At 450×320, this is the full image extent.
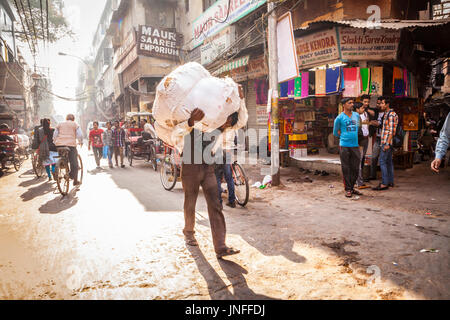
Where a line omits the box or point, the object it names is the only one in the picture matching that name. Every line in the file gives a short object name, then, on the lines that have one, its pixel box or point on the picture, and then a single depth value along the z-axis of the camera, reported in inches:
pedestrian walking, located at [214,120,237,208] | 223.0
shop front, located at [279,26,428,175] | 357.4
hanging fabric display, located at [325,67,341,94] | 359.6
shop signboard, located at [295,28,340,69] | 371.6
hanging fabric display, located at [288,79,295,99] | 399.5
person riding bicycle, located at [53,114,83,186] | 298.2
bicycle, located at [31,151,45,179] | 397.6
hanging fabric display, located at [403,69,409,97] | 372.5
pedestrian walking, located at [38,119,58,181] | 322.3
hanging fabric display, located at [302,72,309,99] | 385.8
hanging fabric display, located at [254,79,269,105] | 497.7
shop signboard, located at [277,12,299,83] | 287.0
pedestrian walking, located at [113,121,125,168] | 505.4
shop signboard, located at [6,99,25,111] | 999.0
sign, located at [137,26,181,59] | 799.1
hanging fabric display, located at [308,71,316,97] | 382.3
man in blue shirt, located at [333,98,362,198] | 248.5
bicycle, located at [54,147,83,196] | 276.2
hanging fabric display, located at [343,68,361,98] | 355.3
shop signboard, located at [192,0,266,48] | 516.7
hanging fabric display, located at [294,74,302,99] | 391.5
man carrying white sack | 136.6
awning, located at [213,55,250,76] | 473.1
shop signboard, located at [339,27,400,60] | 359.3
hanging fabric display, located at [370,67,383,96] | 354.6
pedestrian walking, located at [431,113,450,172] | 125.3
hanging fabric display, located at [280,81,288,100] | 412.5
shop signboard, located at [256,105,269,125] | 546.1
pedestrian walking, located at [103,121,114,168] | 509.4
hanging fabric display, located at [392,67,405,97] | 366.6
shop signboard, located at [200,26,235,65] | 581.4
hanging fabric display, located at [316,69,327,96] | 373.4
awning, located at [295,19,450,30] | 292.2
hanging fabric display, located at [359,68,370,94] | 354.3
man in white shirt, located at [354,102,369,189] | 286.2
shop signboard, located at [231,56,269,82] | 496.9
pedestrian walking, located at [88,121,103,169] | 485.4
